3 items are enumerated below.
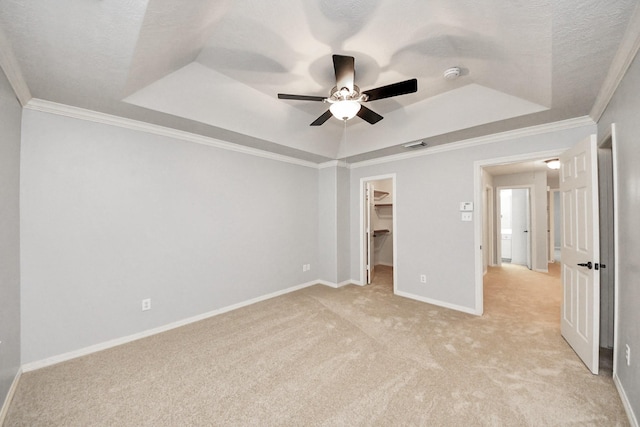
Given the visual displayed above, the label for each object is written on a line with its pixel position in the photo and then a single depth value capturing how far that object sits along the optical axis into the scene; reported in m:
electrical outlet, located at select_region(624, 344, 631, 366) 1.66
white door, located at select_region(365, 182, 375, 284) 4.71
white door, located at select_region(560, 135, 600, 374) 2.02
